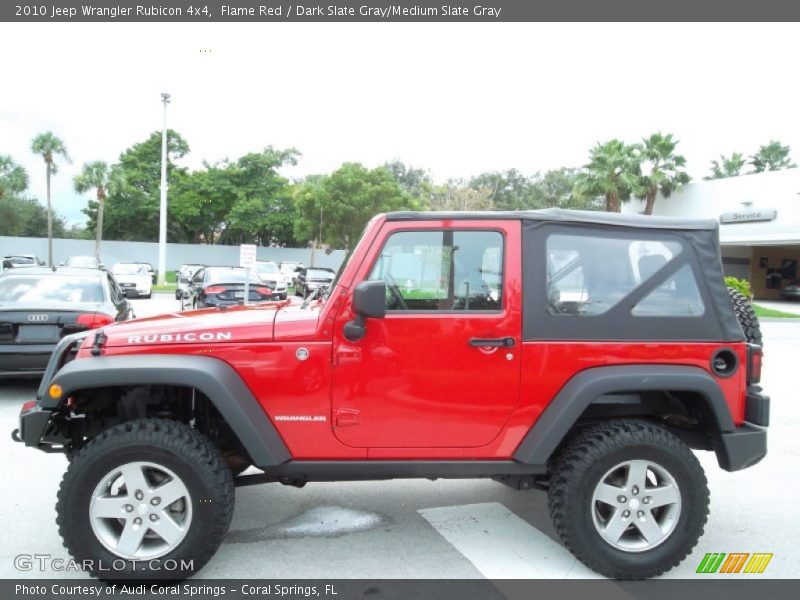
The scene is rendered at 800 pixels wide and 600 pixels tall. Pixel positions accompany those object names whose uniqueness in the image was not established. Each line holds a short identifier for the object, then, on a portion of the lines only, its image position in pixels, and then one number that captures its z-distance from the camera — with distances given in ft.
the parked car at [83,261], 79.03
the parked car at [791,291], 106.52
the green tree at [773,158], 175.11
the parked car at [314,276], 83.22
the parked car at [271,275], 79.80
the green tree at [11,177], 136.06
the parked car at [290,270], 103.30
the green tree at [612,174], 99.30
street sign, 42.06
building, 95.86
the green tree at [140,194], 144.25
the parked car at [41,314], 20.75
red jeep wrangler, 9.96
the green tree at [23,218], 154.10
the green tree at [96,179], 124.77
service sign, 97.37
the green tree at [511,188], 165.17
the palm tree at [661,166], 101.14
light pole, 94.68
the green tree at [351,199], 103.09
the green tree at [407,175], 158.54
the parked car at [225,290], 46.16
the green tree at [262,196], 136.46
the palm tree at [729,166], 168.55
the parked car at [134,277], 71.87
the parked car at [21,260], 97.59
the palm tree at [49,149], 115.55
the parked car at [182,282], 63.26
